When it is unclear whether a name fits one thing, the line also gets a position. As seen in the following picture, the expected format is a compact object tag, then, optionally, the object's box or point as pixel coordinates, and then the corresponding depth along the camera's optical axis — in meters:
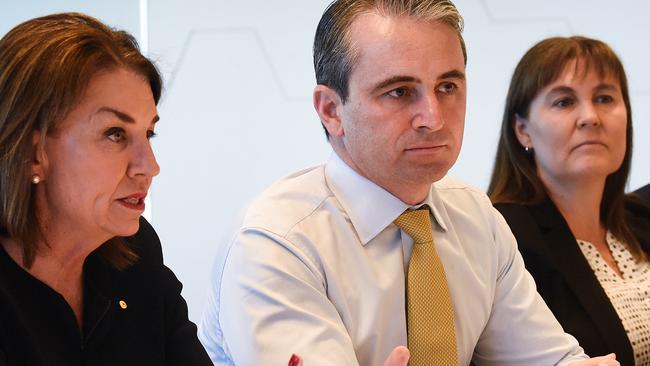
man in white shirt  3.74
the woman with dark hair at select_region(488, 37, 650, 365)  4.13
